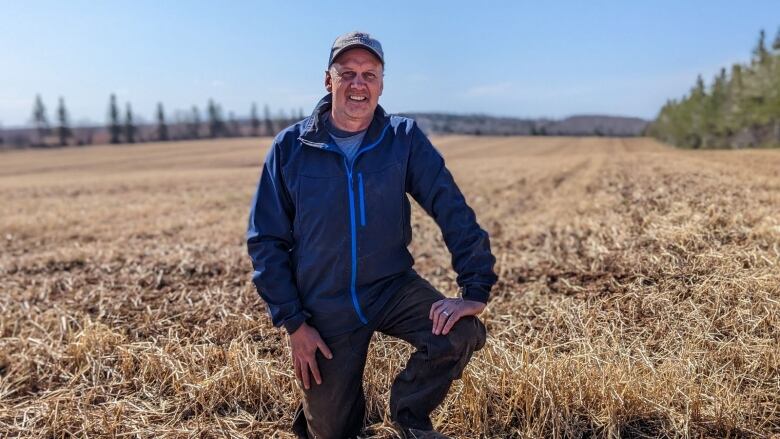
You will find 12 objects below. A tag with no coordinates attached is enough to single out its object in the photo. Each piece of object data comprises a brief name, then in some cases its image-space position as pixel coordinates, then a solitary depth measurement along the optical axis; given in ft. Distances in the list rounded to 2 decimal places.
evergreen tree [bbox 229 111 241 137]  393.70
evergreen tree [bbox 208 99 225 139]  378.94
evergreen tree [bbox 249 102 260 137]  412.98
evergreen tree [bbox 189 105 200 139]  364.38
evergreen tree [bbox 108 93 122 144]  339.36
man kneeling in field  9.46
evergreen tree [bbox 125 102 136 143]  337.72
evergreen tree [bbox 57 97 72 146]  320.09
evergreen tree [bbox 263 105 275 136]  405.39
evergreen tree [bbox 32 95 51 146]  355.77
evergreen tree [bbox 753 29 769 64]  162.06
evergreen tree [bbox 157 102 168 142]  346.13
